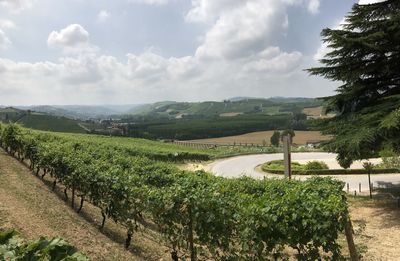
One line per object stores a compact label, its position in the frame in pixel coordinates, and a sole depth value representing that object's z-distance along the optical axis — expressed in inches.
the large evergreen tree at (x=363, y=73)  775.1
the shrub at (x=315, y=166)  1841.8
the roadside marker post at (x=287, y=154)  781.5
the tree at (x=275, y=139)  4037.6
